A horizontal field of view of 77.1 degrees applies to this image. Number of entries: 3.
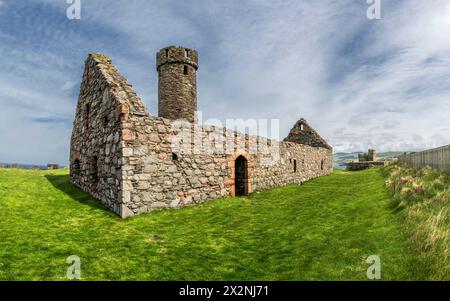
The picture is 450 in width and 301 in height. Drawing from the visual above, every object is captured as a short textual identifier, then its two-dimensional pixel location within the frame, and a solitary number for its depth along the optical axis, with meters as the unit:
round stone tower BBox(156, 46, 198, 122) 21.08
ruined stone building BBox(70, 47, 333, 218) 8.91
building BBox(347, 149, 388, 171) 39.41
